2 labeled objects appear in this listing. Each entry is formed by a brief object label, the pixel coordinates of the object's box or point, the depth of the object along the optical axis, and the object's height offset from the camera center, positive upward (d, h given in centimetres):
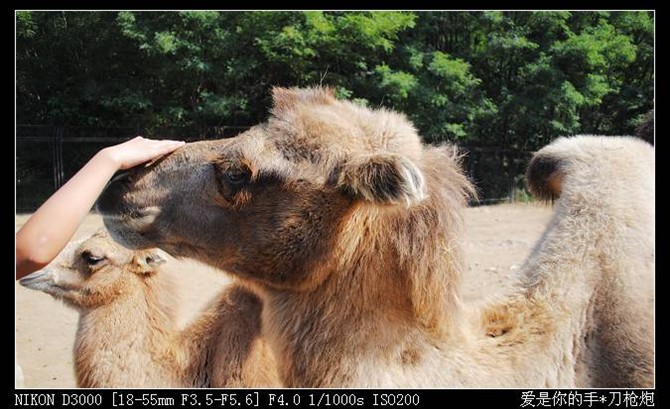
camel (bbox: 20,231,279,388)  427 -92
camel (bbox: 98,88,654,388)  237 -23
